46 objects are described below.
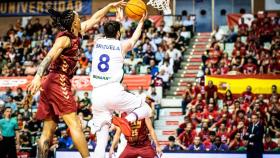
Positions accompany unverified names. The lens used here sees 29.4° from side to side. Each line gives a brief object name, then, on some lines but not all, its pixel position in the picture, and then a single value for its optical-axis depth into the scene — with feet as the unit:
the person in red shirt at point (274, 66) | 61.72
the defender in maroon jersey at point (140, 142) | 30.91
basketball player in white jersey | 25.16
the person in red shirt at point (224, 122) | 51.91
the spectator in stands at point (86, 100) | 60.12
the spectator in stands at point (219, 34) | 73.60
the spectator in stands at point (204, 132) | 50.76
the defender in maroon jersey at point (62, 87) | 23.16
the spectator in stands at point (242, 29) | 72.15
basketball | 28.14
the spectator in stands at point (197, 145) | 48.01
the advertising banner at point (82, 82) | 64.95
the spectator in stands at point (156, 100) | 61.99
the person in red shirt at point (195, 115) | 54.48
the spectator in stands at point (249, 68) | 62.69
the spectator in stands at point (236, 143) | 48.91
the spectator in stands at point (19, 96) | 65.31
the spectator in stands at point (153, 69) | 66.11
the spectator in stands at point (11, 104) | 62.69
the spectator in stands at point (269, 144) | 48.98
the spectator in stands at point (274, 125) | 51.39
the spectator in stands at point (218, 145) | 47.68
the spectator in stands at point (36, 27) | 85.51
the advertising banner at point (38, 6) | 96.78
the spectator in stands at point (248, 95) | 56.90
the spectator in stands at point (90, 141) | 50.35
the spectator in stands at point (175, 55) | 70.23
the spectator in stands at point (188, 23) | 80.53
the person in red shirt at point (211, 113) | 54.08
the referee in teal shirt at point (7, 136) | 46.57
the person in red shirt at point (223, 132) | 50.25
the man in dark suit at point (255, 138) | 42.96
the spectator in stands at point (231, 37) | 71.58
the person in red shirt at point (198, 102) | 57.00
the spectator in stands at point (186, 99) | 60.23
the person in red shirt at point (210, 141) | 48.42
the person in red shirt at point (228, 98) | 56.70
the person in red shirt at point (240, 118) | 50.85
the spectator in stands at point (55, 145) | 48.55
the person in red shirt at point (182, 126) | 53.83
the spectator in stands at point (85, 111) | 58.49
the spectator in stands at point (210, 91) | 58.44
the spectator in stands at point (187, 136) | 51.66
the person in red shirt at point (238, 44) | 66.97
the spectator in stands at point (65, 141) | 52.95
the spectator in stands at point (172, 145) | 49.39
